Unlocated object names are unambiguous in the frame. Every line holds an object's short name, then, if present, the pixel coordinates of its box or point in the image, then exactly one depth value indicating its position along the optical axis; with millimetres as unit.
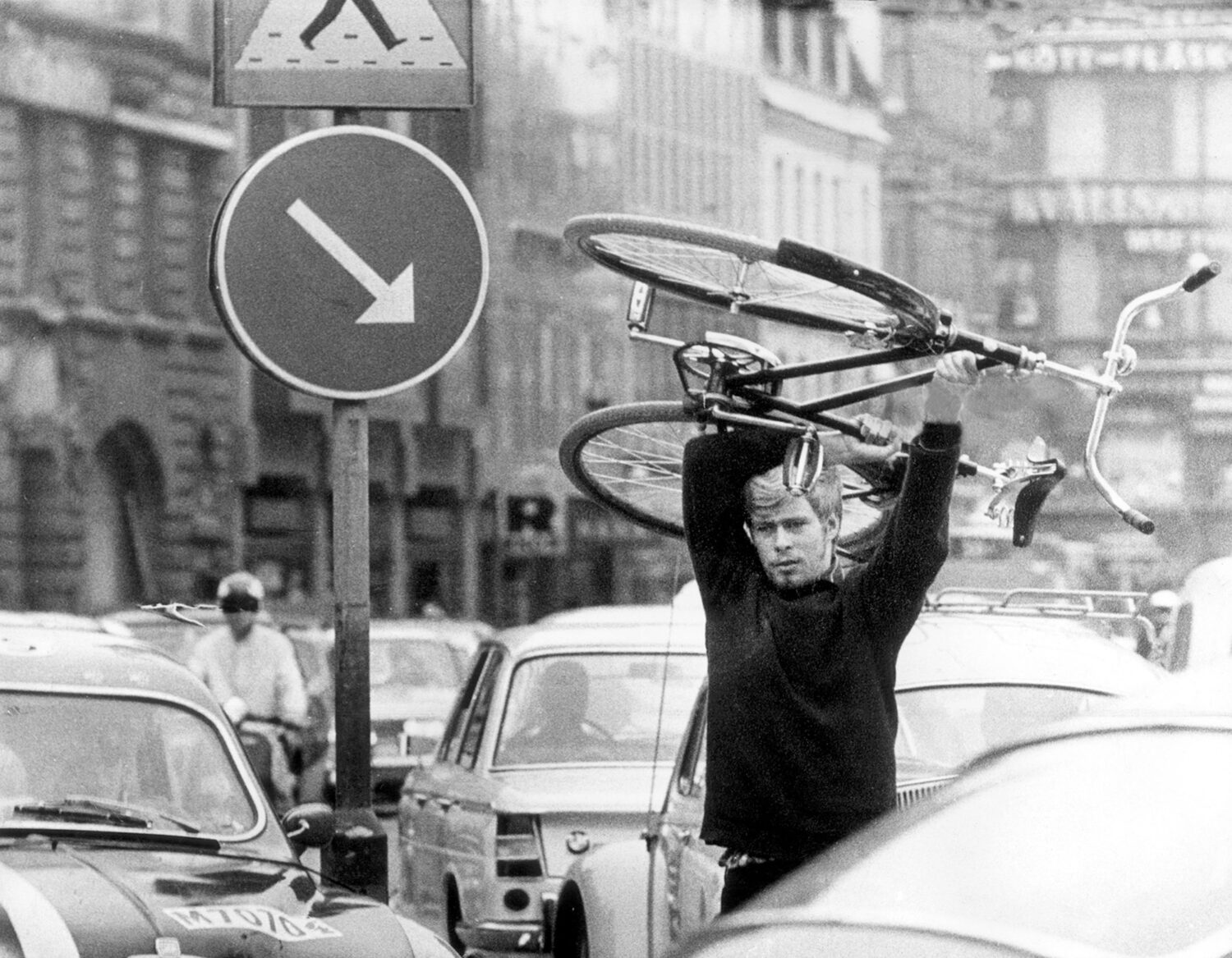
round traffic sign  14487
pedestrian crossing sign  14671
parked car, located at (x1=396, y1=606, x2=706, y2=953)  18002
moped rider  23488
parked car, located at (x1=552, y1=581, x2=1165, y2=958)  13237
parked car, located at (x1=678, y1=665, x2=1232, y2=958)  6890
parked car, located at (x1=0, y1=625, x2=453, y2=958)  11207
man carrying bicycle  9979
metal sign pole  14744
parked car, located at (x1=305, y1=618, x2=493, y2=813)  34798
